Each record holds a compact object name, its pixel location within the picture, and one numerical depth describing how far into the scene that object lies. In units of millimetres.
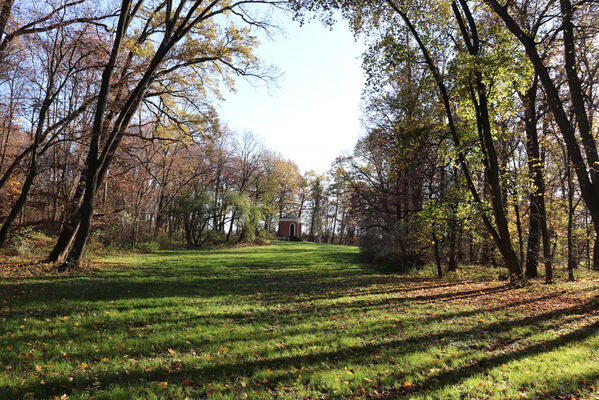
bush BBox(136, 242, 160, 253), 23047
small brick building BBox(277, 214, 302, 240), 52344
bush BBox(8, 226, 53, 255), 13141
